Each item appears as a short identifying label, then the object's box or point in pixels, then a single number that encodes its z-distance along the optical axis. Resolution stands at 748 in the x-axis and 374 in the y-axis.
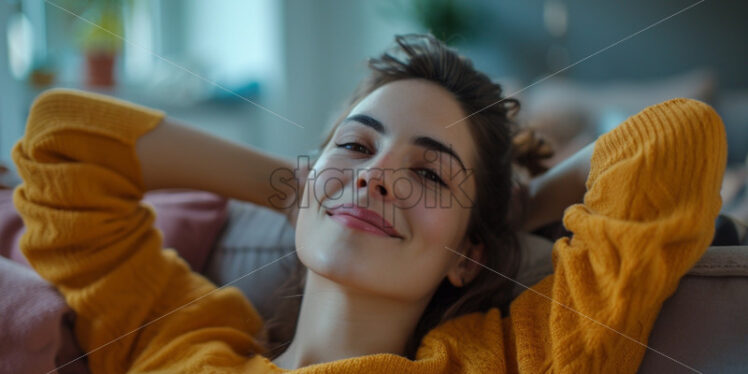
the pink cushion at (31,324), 0.73
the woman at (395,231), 0.65
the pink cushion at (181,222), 0.96
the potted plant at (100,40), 2.43
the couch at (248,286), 0.66
